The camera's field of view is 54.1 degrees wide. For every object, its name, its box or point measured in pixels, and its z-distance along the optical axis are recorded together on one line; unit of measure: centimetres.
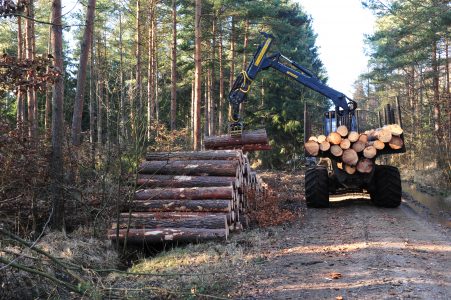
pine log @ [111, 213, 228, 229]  820
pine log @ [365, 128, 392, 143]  1112
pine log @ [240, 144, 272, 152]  1401
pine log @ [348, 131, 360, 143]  1134
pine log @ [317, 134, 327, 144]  1142
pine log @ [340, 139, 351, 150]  1133
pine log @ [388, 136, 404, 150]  1110
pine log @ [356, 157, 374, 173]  1141
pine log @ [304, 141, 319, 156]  1140
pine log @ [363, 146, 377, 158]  1123
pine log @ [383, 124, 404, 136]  1112
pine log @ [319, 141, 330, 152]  1135
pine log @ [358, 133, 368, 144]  1132
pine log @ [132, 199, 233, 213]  862
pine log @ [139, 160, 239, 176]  962
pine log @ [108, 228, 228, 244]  802
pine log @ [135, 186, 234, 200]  892
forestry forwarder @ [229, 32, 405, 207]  1191
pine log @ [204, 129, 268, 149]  1381
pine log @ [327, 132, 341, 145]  1137
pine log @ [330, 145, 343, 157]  1138
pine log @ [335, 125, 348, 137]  1139
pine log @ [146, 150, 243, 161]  1009
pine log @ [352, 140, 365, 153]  1134
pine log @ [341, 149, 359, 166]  1134
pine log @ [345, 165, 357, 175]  1162
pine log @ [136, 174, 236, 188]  926
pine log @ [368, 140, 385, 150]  1117
